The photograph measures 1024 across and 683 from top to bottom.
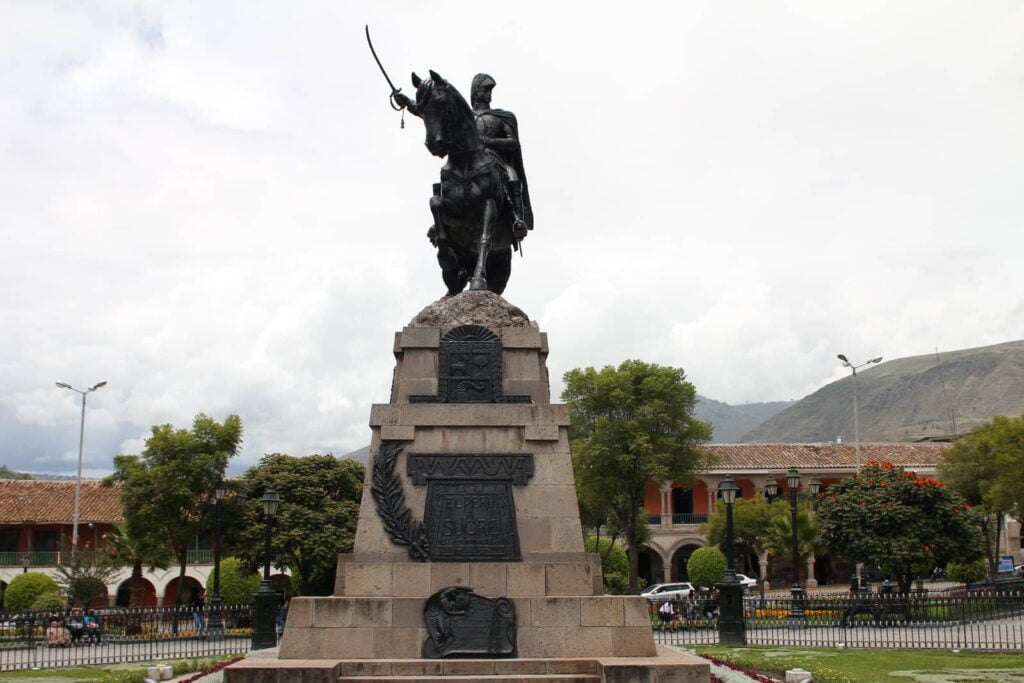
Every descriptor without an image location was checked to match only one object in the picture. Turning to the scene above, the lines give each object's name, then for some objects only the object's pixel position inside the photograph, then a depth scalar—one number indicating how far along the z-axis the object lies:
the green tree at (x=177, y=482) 34.78
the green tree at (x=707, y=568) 41.72
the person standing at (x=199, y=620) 24.97
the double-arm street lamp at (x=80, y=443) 43.03
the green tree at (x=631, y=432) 38.81
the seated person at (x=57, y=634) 23.60
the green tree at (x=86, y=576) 35.84
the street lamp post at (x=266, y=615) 19.74
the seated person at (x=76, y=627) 25.28
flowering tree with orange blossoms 28.70
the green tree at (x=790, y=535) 36.50
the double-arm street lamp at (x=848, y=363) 42.05
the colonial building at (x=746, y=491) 51.75
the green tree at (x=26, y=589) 39.22
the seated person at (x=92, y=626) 24.78
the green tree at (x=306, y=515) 33.03
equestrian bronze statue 12.62
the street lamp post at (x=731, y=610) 20.16
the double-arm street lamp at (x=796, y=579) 24.14
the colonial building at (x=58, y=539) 45.88
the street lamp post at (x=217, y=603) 23.44
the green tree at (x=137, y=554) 36.72
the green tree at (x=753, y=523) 44.53
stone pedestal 10.31
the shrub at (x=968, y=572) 36.84
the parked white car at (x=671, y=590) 40.27
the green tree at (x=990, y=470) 33.81
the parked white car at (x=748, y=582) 41.04
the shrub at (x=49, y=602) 32.28
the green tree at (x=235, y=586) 39.50
